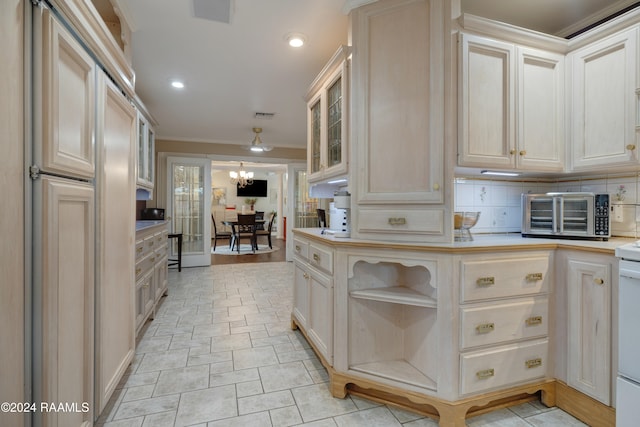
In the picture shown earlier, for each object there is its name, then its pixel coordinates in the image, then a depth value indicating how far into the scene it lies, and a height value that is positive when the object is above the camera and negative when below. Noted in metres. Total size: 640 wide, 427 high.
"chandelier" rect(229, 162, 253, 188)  8.53 +1.07
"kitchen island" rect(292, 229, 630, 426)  1.58 -0.62
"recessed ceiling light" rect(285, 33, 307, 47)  2.38 +1.39
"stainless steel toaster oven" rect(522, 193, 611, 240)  1.83 -0.01
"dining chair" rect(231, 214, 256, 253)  7.20 -0.44
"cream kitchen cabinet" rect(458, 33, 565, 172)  1.79 +0.67
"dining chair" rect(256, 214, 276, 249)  7.92 -0.53
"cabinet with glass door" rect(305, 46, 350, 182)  2.02 +0.72
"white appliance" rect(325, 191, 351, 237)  2.02 -0.02
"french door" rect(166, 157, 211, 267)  5.65 +0.07
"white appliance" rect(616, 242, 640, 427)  1.27 -0.54
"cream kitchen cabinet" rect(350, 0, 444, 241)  1.71 +0.55
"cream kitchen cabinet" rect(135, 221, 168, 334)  2.47 -0.54
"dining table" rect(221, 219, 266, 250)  7.43 -0.26
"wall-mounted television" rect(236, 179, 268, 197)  10.88 +0.84
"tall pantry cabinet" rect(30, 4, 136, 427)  1.01 -0.05
